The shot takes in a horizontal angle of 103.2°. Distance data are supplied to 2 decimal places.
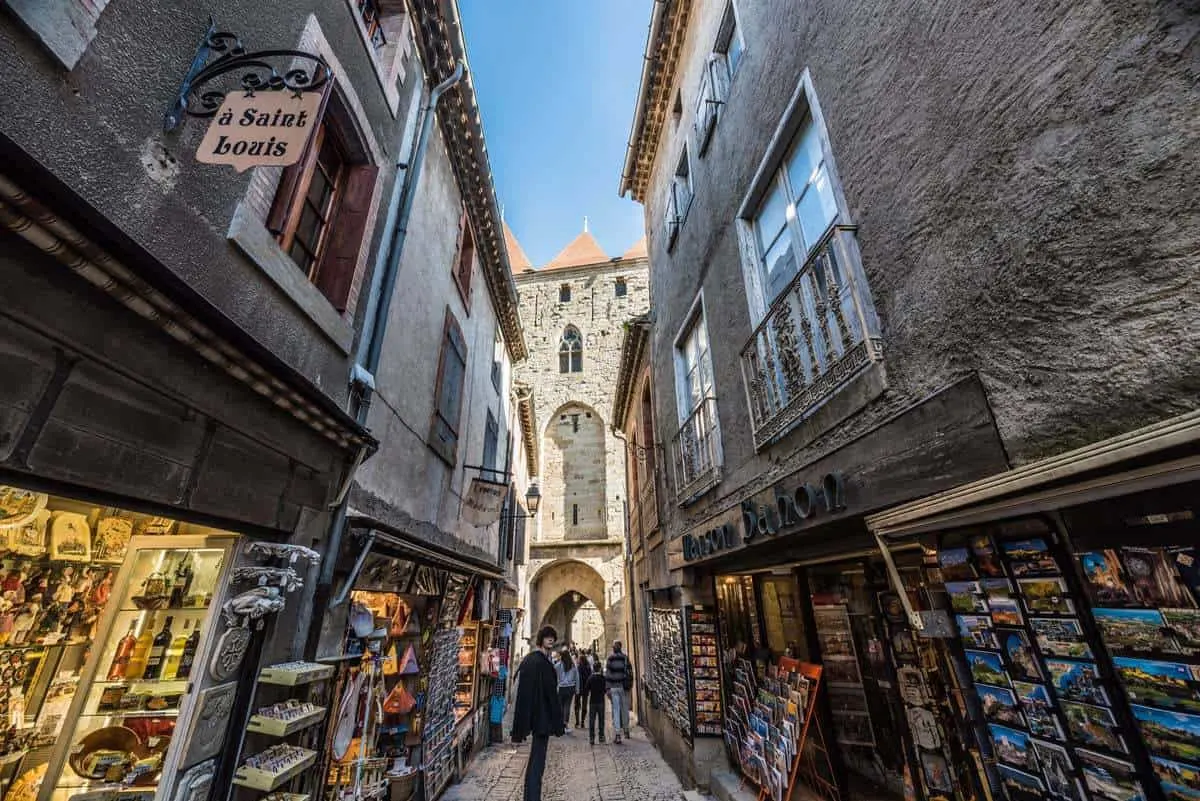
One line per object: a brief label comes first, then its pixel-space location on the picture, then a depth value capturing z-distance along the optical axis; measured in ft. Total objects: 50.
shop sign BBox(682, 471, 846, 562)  10.33
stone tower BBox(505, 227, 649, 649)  64.85
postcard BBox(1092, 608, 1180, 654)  4.91
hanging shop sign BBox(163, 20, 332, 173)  7.95
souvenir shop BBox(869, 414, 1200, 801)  4.74
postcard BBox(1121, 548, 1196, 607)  4.79
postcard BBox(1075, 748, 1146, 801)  5.18
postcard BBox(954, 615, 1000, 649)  6.72
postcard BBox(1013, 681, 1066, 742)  5.93
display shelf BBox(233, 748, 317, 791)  9.07
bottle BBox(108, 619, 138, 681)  10.09
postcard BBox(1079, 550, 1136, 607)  5.28
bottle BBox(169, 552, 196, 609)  10.09
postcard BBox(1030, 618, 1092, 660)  5.69
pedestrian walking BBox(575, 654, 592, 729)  38.44
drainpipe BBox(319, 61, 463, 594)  12.78
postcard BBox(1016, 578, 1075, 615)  5.85
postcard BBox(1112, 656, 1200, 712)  4.67
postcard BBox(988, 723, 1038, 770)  6.21
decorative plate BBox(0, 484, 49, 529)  8.51
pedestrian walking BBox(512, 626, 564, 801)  17.43
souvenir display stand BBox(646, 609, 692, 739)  21.71
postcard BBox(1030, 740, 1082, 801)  5.72
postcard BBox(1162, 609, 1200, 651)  4.62
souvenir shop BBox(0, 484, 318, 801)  9.21
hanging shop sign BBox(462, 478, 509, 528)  27.22
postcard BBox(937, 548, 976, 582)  7.09
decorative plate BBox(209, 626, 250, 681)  9.16
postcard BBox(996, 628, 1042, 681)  6.22
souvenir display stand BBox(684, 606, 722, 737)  19.98
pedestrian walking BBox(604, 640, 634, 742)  31.71
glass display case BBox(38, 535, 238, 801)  9.36
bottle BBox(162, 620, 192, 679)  9.88
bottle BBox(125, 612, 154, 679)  10.01
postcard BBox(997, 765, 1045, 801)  6.08
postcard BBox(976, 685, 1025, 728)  6.38
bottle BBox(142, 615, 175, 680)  9.96
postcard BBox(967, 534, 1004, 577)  6.70
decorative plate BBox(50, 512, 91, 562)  9.84
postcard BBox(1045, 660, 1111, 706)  5.53
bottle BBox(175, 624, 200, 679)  9.86
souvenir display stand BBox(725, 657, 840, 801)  13.99
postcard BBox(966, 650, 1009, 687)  6.58
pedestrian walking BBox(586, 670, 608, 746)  31.40
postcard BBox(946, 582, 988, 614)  6.88
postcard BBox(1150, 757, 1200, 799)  4.65
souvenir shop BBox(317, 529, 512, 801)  13.14
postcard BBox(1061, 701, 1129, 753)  5.37
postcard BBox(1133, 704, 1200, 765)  4.66
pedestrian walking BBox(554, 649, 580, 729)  33.27
